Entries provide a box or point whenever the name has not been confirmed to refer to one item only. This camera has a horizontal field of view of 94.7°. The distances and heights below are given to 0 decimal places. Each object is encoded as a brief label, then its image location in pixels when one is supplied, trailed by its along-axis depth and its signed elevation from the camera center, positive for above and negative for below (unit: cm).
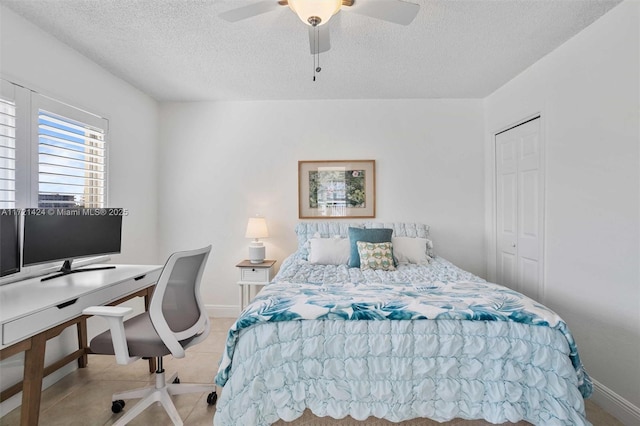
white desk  141 -52
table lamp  335 -22
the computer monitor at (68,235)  190 -15
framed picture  359 +32
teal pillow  288 -22
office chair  162 -70
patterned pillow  271 -38
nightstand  328 -67
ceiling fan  152 +114
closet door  271 +7
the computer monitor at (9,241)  171 -16
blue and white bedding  138 -72
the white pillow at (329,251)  293 -36
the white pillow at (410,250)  296 -36
